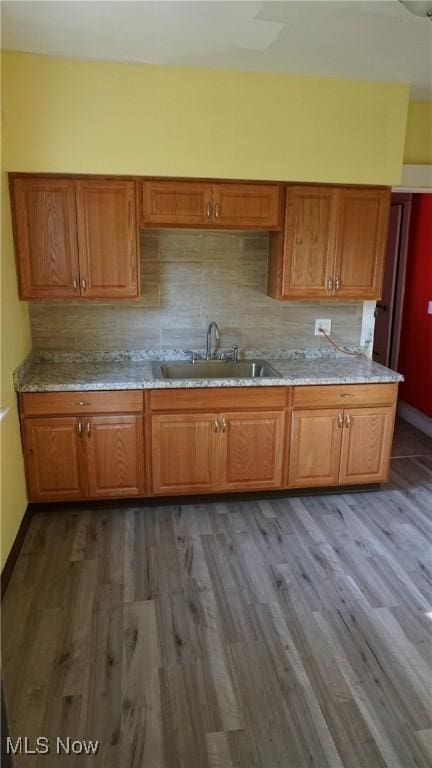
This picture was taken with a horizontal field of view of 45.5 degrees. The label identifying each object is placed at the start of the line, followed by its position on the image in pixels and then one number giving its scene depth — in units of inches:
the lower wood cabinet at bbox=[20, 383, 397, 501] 118.9
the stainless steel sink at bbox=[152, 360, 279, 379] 136.1
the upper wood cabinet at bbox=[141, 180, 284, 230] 117.3
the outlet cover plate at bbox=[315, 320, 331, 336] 144.4
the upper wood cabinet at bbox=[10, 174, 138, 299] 114.0
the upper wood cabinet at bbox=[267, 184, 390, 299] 123.7
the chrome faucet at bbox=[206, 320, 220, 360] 137.9
